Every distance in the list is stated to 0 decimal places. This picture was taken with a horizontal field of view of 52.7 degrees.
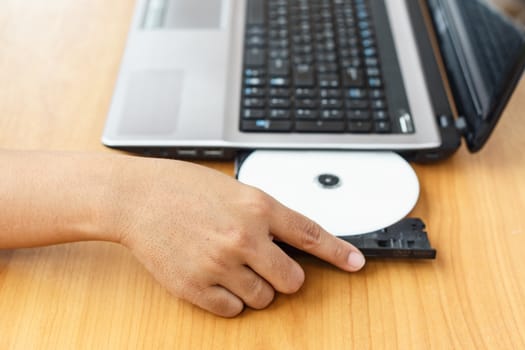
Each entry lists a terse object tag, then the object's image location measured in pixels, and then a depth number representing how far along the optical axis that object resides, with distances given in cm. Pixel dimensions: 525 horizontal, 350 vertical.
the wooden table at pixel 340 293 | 46
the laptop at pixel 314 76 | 58
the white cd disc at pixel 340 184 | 53
